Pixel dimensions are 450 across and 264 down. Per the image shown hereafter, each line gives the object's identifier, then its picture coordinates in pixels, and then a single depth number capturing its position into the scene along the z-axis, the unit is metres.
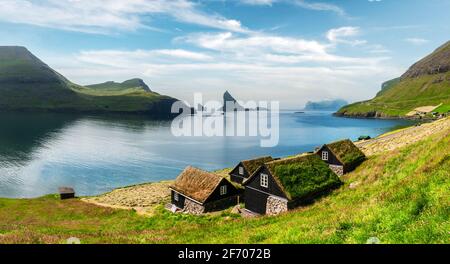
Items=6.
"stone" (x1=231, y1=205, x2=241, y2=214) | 45.57
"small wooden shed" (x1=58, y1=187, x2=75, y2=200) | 67.25
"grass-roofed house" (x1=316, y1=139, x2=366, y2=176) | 57.44
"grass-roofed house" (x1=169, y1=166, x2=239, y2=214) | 49.16
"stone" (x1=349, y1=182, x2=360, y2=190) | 37.31
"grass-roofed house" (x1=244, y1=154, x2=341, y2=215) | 39.31
